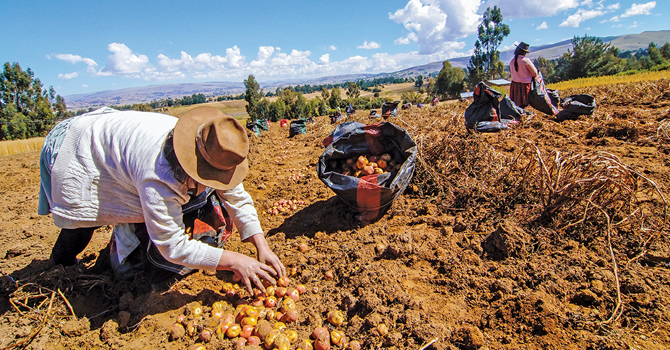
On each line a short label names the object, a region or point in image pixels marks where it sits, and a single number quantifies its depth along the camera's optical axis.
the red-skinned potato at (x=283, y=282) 2.18
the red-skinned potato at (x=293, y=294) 2.18
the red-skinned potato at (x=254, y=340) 1.84
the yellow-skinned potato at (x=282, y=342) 1.76
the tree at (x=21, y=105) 30.05
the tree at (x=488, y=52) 43.84
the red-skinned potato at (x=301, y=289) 2.24
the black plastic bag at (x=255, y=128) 12.02
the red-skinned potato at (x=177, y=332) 1.92
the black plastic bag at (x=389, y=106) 12.72
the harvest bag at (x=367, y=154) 2.83
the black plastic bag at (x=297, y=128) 10.87
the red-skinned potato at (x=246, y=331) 1.91
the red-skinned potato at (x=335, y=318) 1.93
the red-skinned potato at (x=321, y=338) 1.74
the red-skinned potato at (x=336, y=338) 1.79
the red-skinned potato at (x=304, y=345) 1.76
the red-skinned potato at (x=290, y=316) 1.98
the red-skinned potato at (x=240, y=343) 1.78
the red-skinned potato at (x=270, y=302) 2.10
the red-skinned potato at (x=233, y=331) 1.91
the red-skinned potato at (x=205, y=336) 1.87
